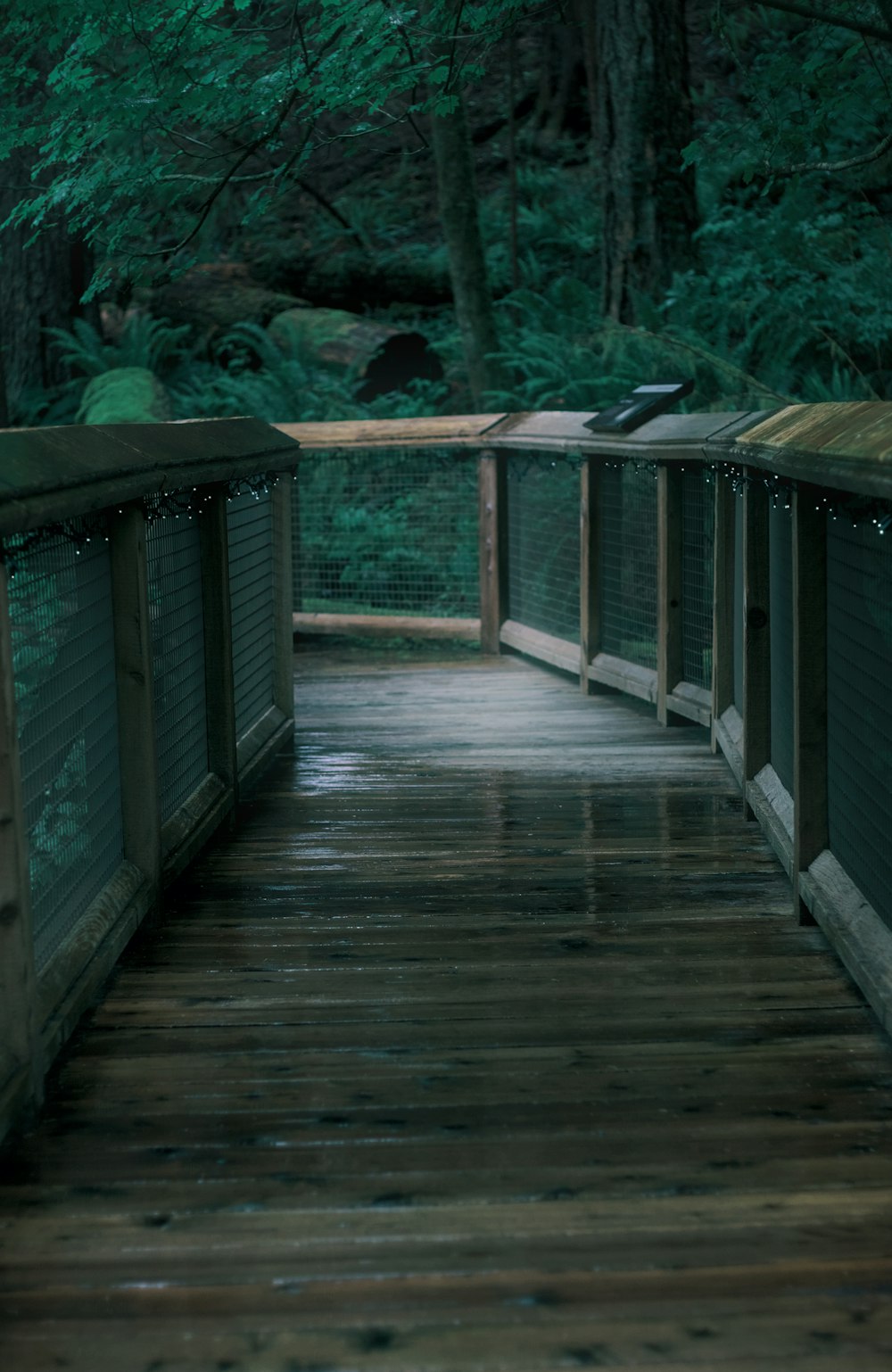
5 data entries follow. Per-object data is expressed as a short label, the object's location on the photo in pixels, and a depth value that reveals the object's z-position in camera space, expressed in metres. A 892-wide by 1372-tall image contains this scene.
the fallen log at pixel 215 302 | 15.14
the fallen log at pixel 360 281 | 15.79
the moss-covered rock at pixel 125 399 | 11.86
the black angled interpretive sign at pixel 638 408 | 7.34
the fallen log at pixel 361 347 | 13.79
